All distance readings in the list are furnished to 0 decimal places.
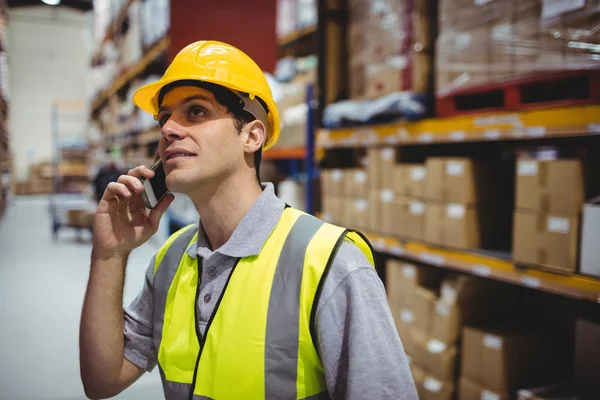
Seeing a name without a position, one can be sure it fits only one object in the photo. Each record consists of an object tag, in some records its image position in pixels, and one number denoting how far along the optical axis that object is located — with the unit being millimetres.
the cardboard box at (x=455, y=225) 2770
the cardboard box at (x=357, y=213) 3566
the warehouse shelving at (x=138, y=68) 6221
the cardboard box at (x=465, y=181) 2752
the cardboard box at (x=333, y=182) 3803
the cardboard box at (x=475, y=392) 2572
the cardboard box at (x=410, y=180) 3047
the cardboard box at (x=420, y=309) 3049
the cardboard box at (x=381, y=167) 3318
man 1157
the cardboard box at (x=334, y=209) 3801
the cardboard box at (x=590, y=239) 2082
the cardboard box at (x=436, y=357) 2889
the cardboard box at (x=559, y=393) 2303
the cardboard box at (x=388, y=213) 3268
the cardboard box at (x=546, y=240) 2195
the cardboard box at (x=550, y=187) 2178
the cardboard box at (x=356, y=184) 3573
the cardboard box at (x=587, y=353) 2291
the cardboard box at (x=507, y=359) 2568
